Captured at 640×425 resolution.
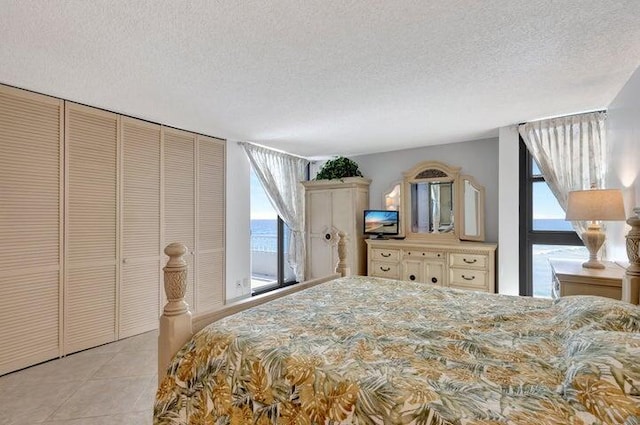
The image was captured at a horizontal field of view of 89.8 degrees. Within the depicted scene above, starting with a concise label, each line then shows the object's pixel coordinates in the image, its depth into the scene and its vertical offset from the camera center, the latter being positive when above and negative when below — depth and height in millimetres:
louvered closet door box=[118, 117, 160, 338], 3207 -140
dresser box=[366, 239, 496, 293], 3789 -625
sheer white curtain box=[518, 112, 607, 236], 3137 +636
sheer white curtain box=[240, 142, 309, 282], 4652 +428
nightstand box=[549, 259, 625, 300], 2154 -469
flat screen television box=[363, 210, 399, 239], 4645 -136
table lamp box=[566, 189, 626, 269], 2365 +21
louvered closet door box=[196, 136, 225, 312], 3904 -113
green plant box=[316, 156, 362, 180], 5008 +699
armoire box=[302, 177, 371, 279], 4809 -100
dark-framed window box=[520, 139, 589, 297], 3582 -180
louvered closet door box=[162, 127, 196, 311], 3574 +257
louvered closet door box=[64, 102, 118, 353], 2822 -120
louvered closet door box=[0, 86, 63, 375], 2465 -97
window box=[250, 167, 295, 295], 4988 -539
